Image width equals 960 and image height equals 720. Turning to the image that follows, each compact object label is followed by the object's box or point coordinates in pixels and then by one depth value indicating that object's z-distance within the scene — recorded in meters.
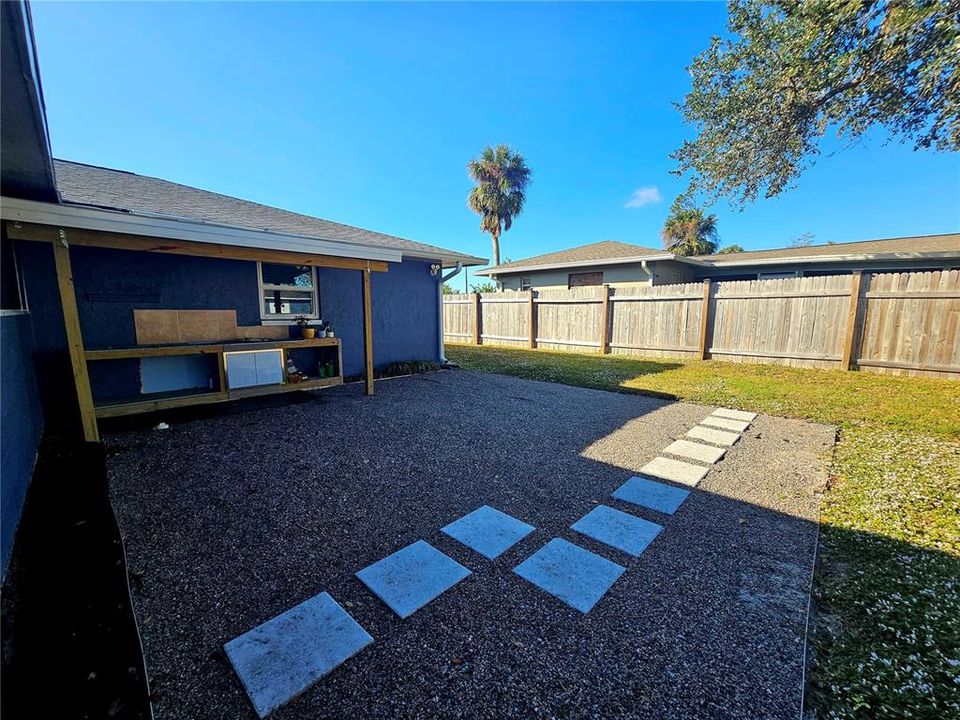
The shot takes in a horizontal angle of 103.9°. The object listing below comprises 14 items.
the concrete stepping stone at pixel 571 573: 1.82
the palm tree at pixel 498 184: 20.94
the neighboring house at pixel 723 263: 10.83
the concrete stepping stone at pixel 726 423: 4.41
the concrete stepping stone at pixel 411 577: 1.76
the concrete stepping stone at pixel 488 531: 2.18
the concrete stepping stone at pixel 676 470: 3.12
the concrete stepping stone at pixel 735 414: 4.78
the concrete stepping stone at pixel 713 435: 3.98
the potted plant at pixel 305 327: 5.92
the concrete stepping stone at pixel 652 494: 2.69
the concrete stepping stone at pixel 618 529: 2.24
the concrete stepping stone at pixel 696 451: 3.56
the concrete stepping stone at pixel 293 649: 1.33
